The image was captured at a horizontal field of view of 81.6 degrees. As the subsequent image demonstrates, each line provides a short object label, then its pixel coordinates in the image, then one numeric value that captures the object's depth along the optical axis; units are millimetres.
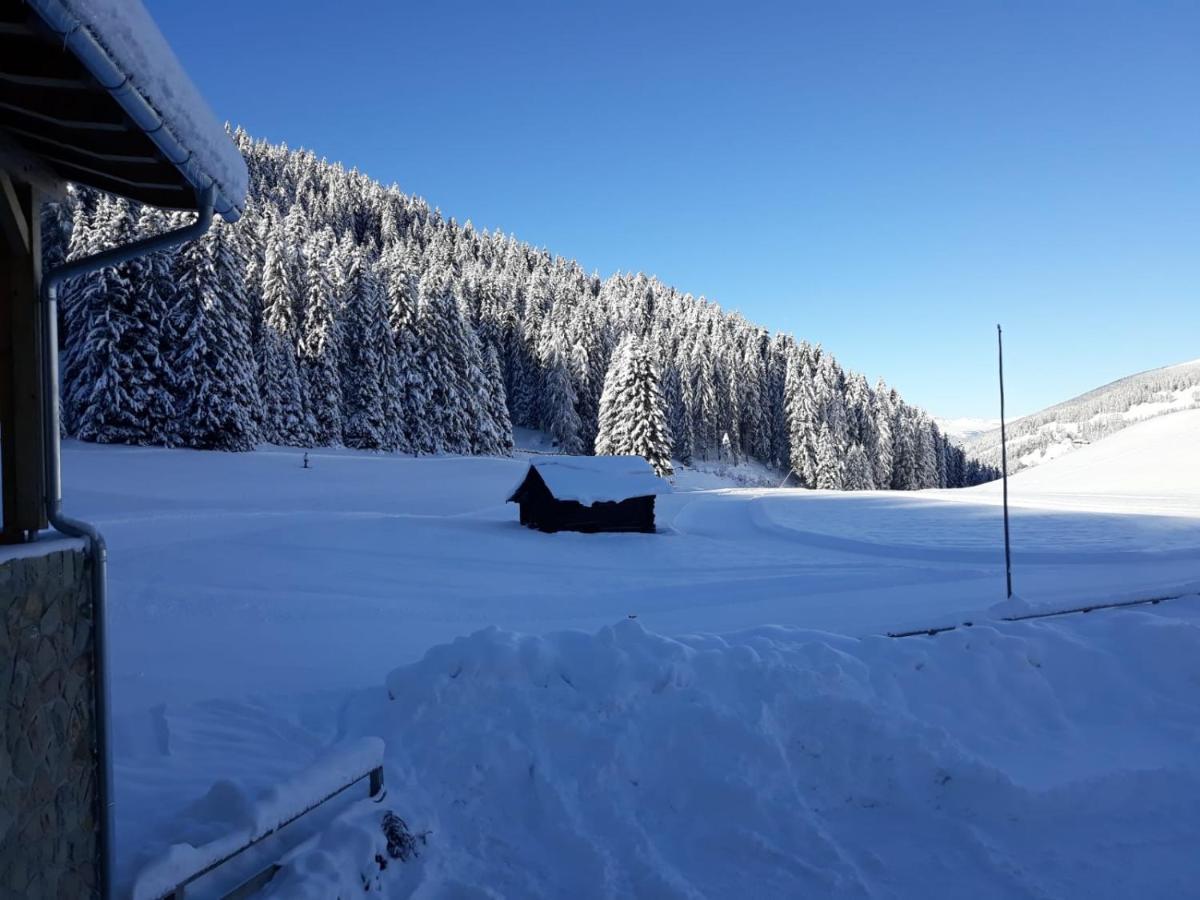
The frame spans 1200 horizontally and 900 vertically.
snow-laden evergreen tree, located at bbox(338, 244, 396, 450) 45000
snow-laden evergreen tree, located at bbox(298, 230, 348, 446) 44281
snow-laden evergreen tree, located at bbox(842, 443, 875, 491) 69500
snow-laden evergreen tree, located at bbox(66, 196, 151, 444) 30375
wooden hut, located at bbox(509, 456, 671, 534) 28438
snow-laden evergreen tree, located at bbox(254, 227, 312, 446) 41344
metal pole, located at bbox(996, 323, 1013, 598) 13174
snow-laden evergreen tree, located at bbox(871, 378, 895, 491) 76062
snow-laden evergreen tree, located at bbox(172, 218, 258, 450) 32906
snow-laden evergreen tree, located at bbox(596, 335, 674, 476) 46094
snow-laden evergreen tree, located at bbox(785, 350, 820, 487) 66625
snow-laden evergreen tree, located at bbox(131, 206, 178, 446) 31797
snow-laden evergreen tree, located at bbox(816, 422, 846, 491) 66250
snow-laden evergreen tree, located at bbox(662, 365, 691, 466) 67688
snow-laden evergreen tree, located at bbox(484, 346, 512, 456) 50406
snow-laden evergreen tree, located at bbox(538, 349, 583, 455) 61875
